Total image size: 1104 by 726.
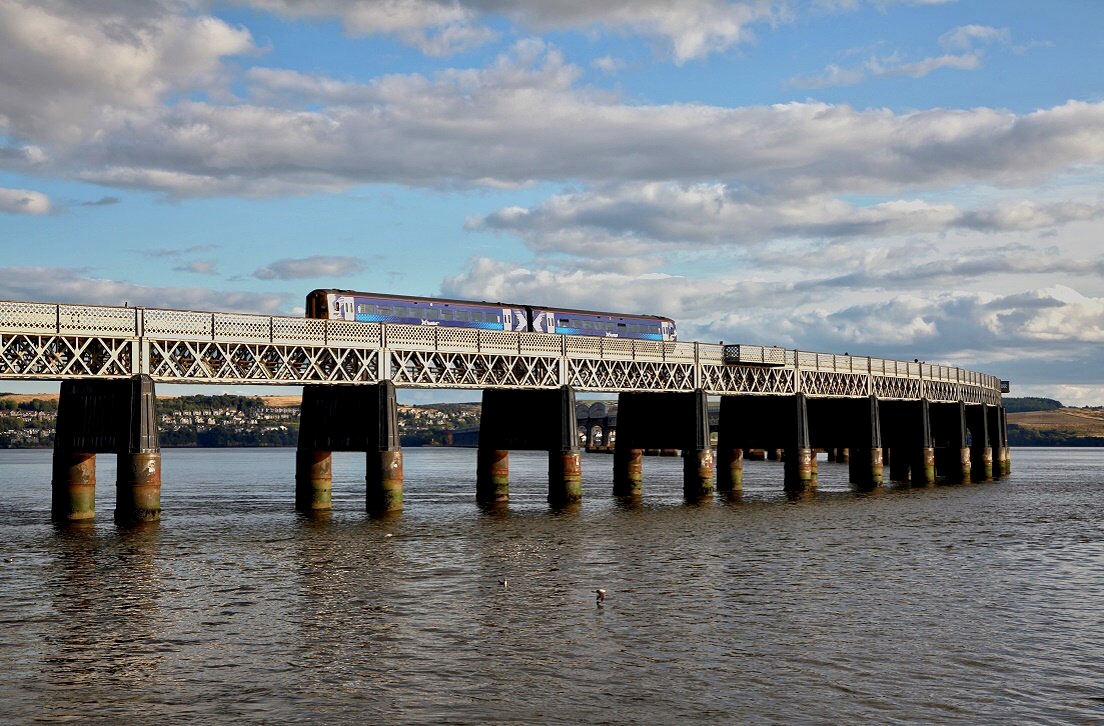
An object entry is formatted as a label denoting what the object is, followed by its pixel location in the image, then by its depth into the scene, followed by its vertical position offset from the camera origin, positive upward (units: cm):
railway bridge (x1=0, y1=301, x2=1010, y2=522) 5903 +316
